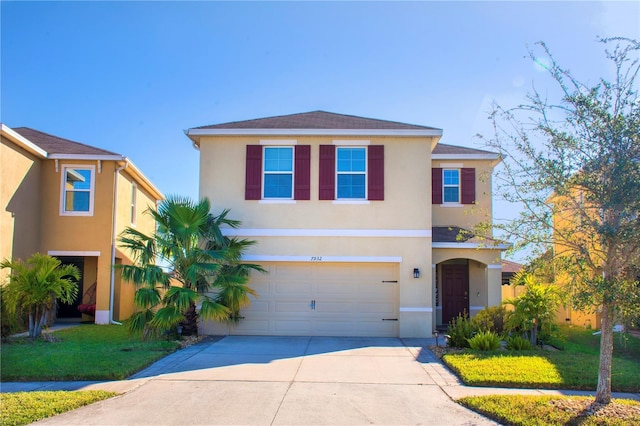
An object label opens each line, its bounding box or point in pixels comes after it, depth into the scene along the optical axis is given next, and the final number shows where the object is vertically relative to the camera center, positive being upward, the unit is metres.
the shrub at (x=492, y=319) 13.08 -1.54
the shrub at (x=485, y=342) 11.70 -1.87
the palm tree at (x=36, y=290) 12.82 -0.95
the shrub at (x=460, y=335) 12.32 -1.81
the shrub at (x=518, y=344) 11.93 -1.95
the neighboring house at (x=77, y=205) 16.94 +1.50
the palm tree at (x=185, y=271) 12.84 -0.46
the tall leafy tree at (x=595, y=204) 7.01 +0.76
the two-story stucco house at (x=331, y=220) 15.03 +0.99
